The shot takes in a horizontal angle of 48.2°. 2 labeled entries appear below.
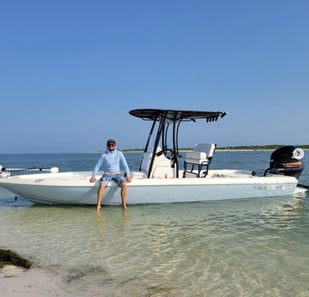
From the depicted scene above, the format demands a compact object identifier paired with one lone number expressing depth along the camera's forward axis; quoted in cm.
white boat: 803
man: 784
